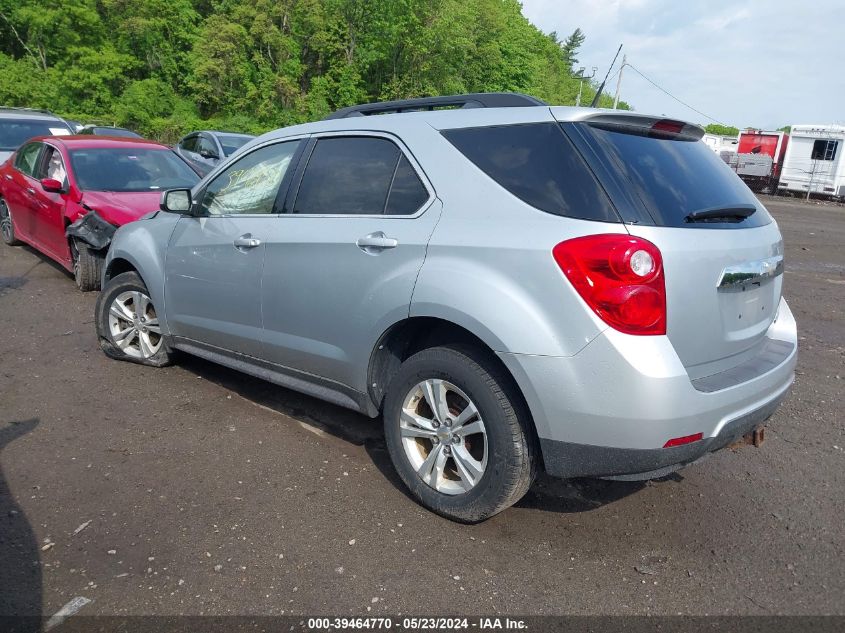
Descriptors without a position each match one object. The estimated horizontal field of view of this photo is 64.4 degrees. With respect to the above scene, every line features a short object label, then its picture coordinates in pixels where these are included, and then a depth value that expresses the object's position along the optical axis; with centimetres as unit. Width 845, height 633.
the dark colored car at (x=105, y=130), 1941
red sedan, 676
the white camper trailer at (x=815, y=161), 2781
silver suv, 260
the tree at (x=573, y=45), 11778
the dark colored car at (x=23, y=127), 1214
